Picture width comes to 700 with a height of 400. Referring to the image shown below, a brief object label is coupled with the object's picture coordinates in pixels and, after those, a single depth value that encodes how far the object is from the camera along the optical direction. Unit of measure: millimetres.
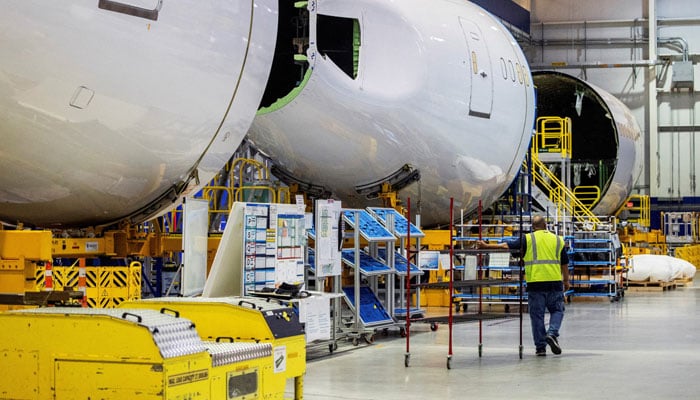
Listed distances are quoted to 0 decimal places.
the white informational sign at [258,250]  10977
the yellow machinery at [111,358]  6242
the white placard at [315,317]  10297
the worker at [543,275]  12844
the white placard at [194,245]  10711
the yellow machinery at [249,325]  7527
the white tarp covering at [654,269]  25891
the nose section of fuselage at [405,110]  14836
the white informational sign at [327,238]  12750
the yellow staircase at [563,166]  24250
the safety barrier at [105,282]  11016
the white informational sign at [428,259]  15578
